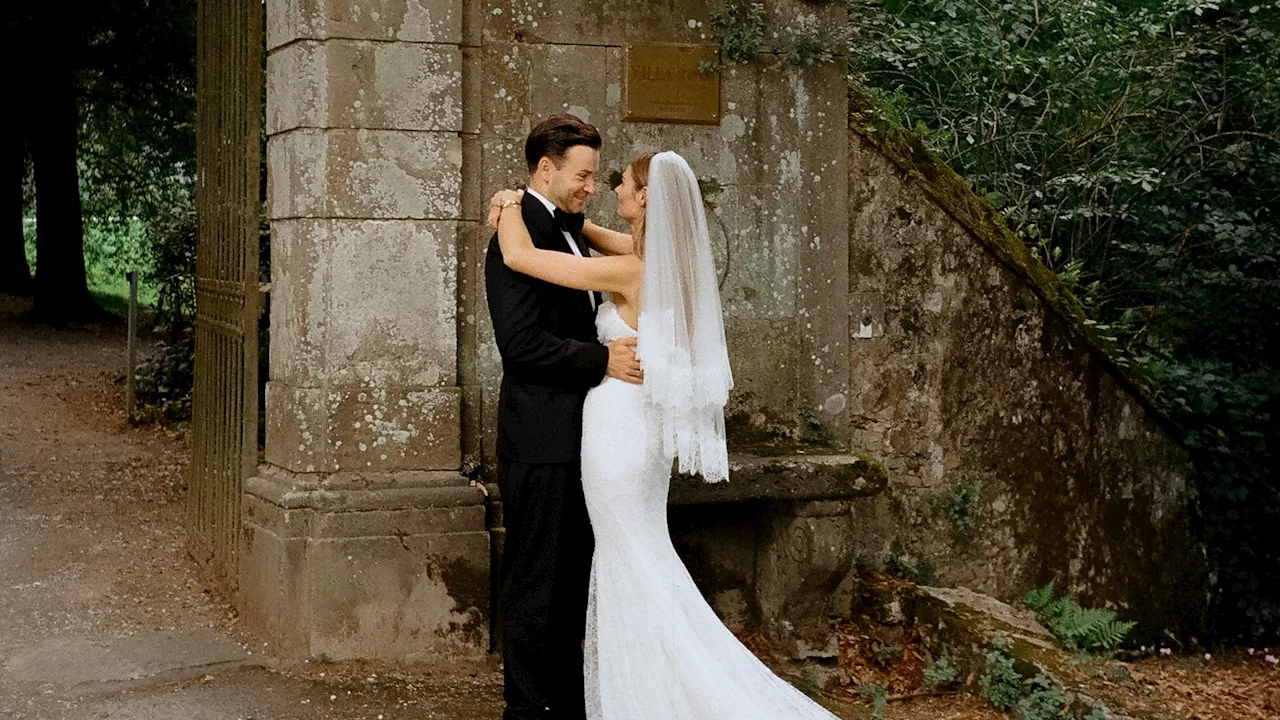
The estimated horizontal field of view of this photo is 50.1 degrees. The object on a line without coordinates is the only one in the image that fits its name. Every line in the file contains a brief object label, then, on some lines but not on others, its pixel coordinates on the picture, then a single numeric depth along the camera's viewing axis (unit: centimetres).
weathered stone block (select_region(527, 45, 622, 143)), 533
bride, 419
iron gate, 565
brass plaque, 543
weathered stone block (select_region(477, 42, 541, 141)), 529
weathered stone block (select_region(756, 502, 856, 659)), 548
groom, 428
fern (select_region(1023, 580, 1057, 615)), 599
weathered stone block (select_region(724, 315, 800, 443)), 566
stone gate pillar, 507
